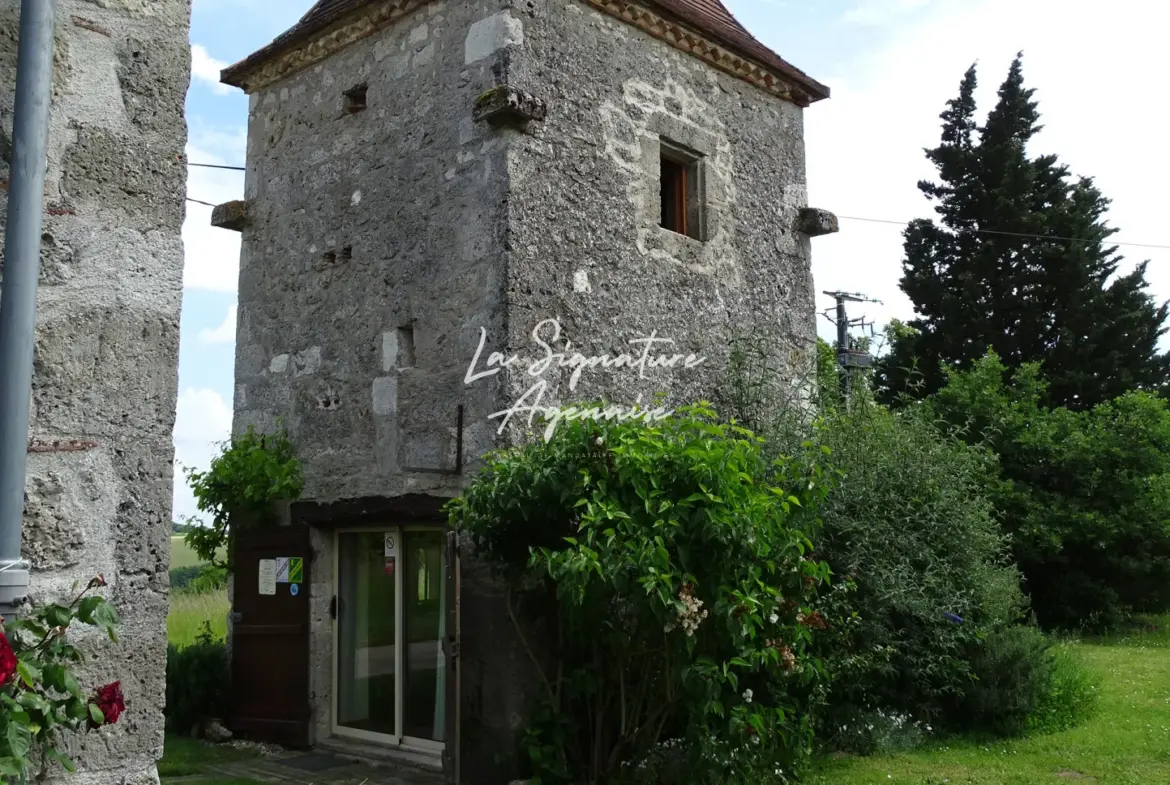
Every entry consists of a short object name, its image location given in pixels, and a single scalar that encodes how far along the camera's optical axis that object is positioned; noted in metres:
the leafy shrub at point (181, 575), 16.03
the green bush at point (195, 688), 7.98
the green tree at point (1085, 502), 12.73
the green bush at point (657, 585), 5.30
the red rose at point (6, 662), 1.70
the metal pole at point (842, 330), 19.11
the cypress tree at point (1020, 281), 17.81
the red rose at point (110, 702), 1.94
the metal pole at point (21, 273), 1.84
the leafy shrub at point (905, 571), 6.99
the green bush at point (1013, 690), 7.27
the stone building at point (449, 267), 6.60
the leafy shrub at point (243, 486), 7.75
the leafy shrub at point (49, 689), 1.78
